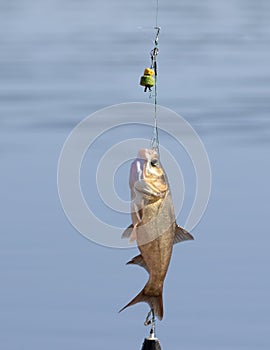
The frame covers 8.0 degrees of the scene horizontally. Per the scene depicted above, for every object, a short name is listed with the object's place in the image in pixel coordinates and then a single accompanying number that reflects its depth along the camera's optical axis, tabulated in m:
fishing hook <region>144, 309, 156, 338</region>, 13.59
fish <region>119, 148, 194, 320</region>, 12.61
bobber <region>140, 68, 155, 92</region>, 13.36
